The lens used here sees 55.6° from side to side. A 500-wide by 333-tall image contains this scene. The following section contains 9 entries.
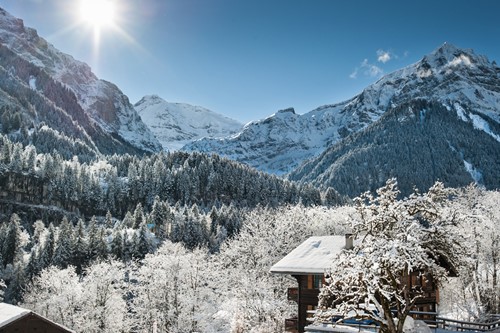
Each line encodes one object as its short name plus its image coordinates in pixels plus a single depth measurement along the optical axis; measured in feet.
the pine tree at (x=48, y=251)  352.28
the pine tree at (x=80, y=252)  376.27
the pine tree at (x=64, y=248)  363.15
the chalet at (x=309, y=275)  120.98
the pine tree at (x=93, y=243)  382.01
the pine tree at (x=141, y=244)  398.91
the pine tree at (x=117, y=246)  389.60
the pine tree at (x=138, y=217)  469.57
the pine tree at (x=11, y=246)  373.61
